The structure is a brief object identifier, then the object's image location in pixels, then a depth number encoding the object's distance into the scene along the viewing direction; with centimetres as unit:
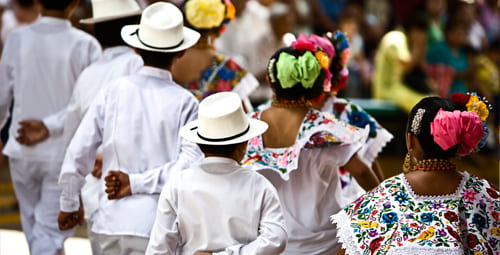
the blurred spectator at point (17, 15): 1784
